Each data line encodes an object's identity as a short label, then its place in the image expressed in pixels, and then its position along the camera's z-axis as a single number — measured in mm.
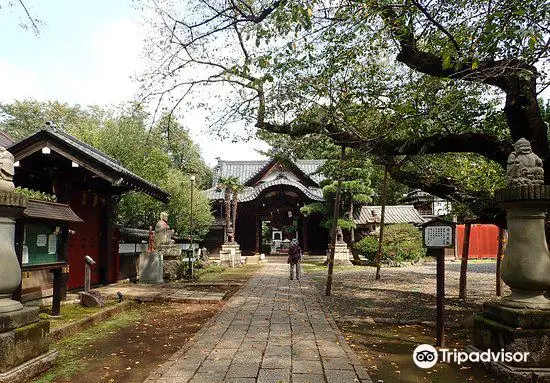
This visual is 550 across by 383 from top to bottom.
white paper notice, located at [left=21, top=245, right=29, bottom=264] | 6984
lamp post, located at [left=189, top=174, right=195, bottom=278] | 15789
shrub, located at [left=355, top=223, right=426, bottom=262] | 24922
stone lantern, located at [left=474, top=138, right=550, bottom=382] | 4387
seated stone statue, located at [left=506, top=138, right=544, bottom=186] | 4754
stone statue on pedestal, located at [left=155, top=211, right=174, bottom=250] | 14688
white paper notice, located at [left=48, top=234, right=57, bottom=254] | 7757
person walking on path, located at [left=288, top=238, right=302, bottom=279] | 15914
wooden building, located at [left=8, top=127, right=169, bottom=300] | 10133
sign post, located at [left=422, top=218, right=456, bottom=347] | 5844
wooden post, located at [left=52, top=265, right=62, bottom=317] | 7238
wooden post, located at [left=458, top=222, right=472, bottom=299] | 9914
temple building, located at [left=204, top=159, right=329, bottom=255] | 29969
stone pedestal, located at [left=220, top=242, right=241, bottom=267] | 23473
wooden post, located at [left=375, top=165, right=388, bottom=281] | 15844
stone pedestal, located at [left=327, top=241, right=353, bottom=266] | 24781
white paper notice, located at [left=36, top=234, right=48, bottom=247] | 7438
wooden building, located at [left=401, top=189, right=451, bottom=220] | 34672
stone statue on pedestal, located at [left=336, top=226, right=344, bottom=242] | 26361
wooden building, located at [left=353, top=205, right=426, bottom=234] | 29219
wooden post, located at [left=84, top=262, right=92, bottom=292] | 8622
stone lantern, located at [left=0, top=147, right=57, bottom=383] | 4180
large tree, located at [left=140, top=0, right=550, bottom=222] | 6031
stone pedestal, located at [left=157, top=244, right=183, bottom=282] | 14516
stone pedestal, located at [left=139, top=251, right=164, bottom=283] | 13455
